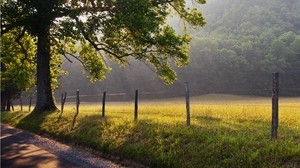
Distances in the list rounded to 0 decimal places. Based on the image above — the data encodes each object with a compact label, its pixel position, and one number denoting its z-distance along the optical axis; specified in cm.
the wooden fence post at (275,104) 1156
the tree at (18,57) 3048
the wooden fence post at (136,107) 1929
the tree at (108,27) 2236
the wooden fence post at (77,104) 2283
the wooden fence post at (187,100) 1629
